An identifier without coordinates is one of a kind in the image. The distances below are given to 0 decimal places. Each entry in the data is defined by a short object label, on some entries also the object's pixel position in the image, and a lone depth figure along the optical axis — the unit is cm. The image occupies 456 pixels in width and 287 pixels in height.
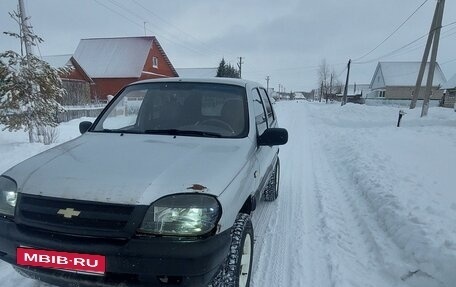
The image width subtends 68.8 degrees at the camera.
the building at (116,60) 3431
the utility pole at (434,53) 1841
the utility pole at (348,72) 4584
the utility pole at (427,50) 1903
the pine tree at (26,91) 952
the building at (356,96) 6890
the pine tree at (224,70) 4406
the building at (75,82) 2394
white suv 197
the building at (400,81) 5944
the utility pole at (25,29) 1034
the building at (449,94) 3747
